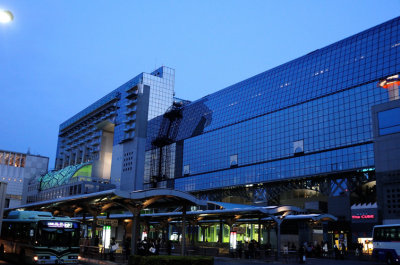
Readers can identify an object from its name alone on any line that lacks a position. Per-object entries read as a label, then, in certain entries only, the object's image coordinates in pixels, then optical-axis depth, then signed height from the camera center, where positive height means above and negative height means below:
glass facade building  64.19 +20.13
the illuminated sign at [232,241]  47.62 -1.30
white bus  32.72 -0.63
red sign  54.86 +2.46
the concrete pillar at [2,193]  21.68 +1.50
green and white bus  25.03 -1.03
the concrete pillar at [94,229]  36.08 -0.36
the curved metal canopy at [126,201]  27.27 +1.91
